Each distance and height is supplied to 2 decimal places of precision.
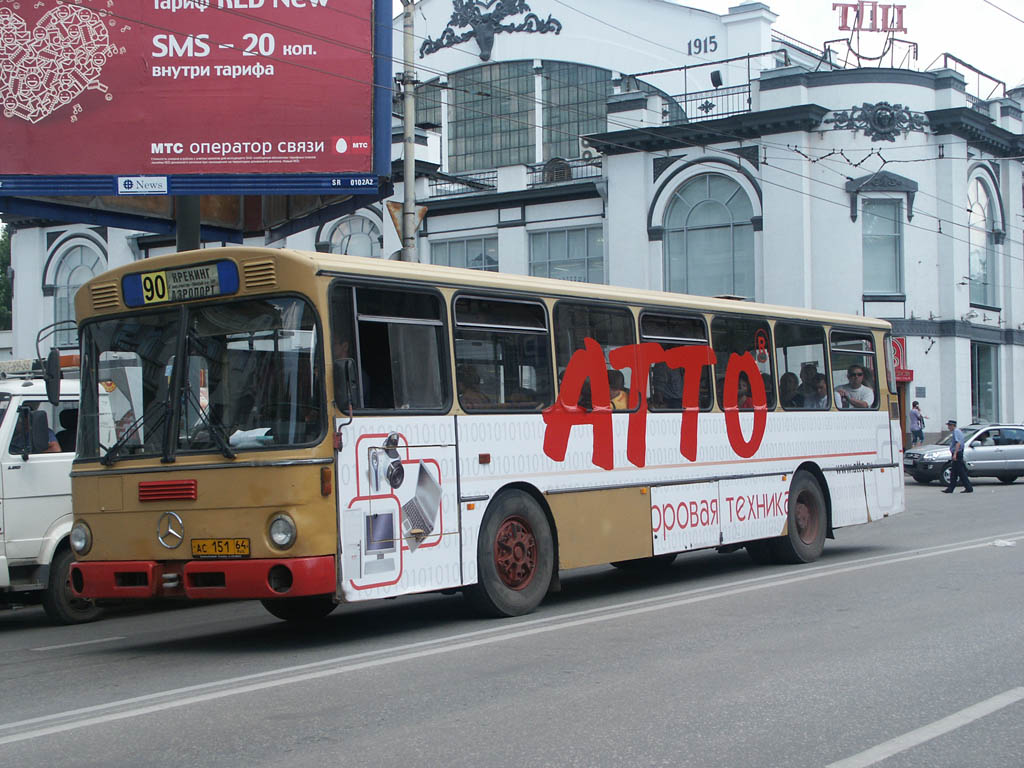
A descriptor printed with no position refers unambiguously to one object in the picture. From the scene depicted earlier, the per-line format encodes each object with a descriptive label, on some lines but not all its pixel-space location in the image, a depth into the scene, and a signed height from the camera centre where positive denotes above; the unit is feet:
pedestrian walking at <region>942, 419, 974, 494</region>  93.69 -4.95
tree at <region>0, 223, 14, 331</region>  244.42 +22.85
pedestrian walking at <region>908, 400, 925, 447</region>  119.75 -2.40
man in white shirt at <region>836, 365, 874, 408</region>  51.29 +0.26
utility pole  64.75 +13.17
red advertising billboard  63.52 +15.25
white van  39.01 -3.01
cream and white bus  30.25 -0.73
